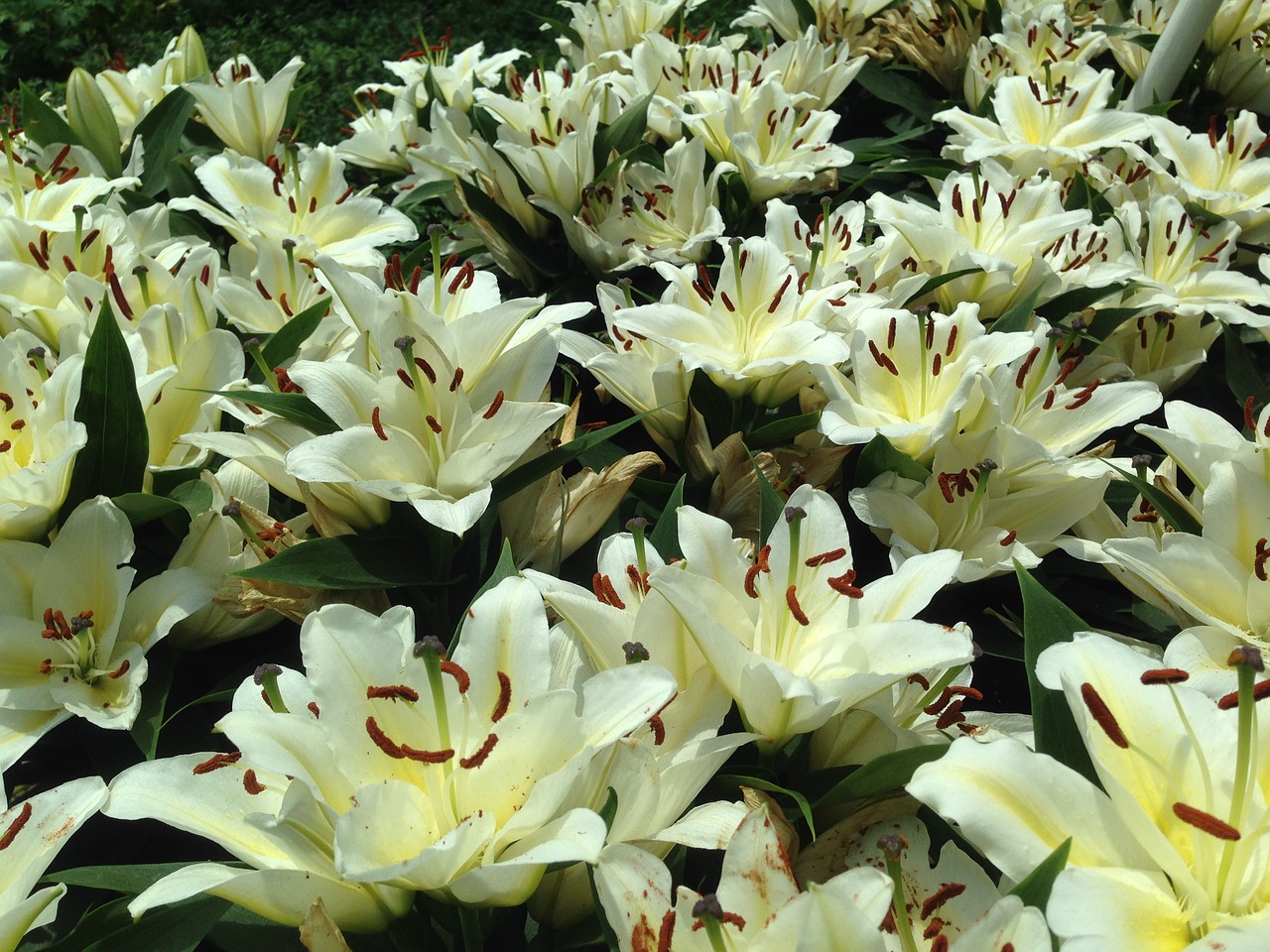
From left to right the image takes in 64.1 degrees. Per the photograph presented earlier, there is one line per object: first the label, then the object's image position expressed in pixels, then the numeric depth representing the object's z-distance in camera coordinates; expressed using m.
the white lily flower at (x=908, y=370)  1.02
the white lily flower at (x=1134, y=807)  0.59
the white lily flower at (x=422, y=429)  0.90
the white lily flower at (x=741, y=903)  0.56
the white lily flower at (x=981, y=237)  1.32
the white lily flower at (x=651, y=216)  1.52
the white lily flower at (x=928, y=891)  0.58
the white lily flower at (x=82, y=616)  0.88
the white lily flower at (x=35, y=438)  0.90
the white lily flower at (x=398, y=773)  0.63
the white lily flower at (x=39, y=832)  0.68
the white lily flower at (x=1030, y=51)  1.93
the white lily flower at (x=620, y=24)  2.21
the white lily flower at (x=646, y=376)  1.12
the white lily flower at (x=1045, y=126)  1.64
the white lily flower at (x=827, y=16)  2.22
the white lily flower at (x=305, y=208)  1.42
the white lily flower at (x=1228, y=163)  1.59
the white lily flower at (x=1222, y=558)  0.88
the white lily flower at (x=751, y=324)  1.07
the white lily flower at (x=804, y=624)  0.72
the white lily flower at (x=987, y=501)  1.00
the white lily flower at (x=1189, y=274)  1.34
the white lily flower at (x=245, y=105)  1.78
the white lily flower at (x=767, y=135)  1.63
